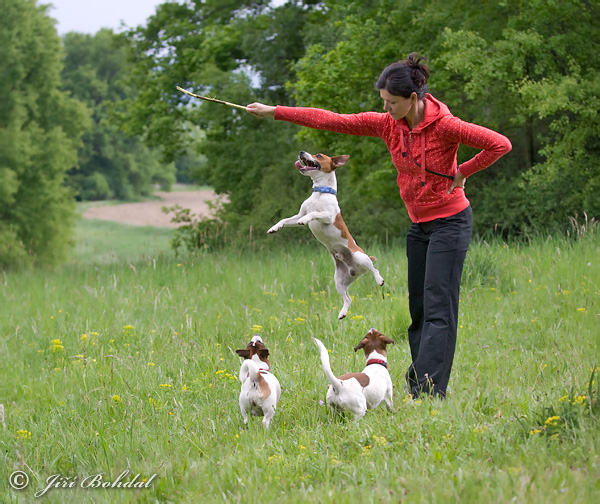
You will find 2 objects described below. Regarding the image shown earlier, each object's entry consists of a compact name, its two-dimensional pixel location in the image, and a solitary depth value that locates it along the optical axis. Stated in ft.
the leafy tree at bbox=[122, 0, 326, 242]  130.00
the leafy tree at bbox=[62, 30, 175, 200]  379.76
